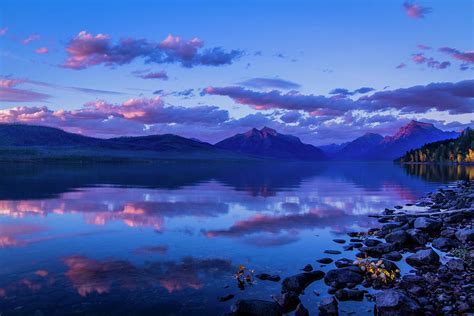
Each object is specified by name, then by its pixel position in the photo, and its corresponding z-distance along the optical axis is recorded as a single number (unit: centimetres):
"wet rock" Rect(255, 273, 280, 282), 1531
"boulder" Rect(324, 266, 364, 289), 1461
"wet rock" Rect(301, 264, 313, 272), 1649
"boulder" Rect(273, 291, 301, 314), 1254
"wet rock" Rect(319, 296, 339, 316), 1201
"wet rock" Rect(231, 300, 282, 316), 1181
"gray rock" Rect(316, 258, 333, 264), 1788
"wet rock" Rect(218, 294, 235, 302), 1330
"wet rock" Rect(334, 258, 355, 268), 1701
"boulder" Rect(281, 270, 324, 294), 1412
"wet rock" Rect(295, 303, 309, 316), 1188
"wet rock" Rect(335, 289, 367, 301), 1327
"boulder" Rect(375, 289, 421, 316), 1138
